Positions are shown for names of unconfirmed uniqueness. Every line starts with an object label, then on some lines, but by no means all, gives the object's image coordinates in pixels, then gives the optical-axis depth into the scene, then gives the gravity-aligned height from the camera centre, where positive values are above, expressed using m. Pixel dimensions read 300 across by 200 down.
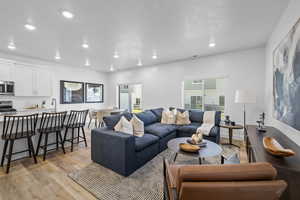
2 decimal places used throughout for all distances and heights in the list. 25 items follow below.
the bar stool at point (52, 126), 2.91 -0.62
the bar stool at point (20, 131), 2.44 -0.64
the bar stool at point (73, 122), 3.36 -0.60
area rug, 1.87 -1.28
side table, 3.49 -0.67
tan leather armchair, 0.87 -0.53
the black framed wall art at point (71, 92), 5.82 +0.32
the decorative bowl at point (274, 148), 1.33 -0.50
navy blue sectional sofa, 2.29 -0.86
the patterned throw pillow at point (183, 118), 4.11 -0.55
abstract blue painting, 1.66 +0.31
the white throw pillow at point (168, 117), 4.16 -0.53
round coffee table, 2.07 -0.81
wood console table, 1.14 -0.57
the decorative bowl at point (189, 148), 2.14 -0.76
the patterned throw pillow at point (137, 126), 3.03 -0.59
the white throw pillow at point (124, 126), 2.78 -0.55
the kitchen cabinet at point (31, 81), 4.42 +0.61
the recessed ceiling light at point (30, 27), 2.63 +1.41
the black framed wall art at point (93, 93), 6.77 +0.34
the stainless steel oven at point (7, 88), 4.09 +0.33
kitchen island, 2.66 -0.96
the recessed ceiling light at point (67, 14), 2.22 +1.41
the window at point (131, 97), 6.92 +0.14
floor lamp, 3.32 +0.09
